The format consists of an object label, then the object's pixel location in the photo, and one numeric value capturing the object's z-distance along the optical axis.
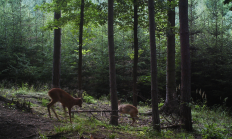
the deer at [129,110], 7.75
